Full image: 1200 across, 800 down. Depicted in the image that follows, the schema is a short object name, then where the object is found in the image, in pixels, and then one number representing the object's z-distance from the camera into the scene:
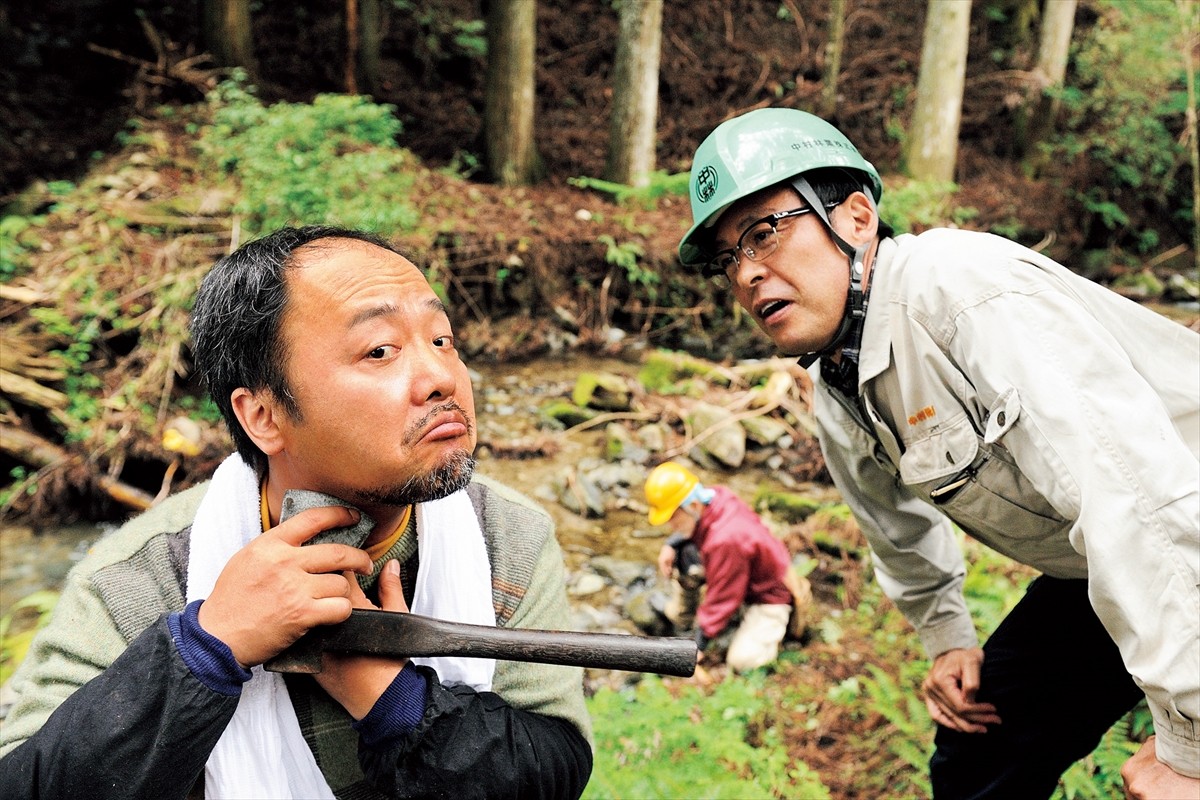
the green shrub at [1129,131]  12.89
